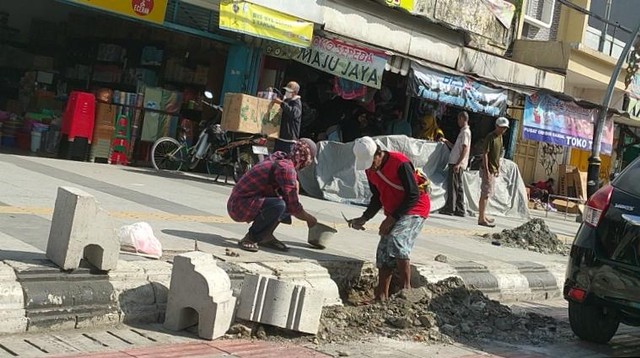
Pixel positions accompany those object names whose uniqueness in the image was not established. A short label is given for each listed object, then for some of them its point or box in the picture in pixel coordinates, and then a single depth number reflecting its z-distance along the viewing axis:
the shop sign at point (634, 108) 22.12
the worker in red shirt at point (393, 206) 6.60
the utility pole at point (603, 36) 23.25
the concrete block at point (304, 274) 6.41
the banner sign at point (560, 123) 17.12
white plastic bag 6.19
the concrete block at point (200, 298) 5.25
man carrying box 12.36
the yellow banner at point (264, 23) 12.29
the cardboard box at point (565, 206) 20.55
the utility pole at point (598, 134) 14.65
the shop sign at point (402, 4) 15.18
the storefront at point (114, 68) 13.49
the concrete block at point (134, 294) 5.42
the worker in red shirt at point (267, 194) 7.11
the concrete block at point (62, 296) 4.93
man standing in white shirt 13.32
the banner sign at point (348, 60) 13.91
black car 5.52
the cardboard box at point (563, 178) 22.36
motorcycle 12.60
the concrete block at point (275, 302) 5.51
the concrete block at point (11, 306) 4.75
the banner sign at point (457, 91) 14.66
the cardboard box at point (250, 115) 12.09
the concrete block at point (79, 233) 5.18
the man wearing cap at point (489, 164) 12.62
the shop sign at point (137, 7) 12.02
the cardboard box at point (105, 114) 13.32
